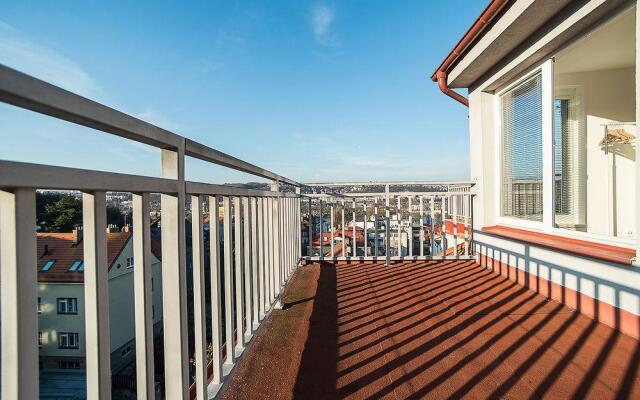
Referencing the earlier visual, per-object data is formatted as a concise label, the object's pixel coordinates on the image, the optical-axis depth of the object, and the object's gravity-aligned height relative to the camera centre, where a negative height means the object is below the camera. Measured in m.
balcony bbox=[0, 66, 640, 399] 0.49 -0.68
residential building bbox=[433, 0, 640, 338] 2.27 +0.53
